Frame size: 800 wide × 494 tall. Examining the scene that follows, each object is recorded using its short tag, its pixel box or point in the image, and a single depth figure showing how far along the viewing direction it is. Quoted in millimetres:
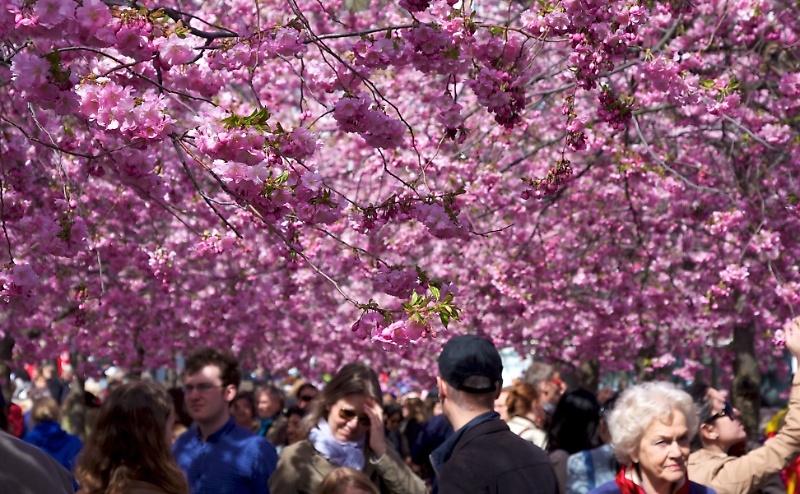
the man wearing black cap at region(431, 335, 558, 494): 8930
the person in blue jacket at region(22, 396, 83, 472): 18016
